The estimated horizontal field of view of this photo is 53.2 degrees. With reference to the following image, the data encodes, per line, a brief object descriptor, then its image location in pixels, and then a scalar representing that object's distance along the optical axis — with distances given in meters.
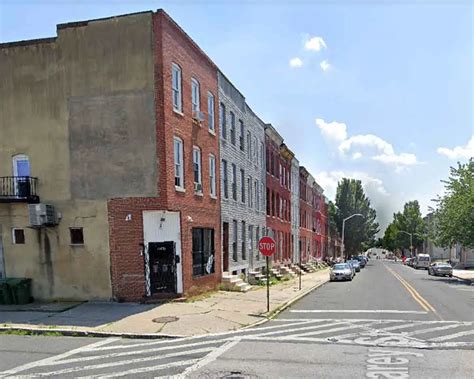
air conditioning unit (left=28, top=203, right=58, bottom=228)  17.41
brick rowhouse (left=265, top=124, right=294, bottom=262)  36.72
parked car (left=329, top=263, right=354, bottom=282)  35.84
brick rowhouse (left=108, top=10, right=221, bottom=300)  17.31
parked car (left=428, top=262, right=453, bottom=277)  44.53
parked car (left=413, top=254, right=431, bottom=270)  67.50
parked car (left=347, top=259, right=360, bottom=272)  50.47
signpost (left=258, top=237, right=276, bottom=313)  16.74
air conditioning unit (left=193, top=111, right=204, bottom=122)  20.80
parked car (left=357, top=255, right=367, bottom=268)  73.38
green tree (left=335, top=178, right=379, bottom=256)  84.50
